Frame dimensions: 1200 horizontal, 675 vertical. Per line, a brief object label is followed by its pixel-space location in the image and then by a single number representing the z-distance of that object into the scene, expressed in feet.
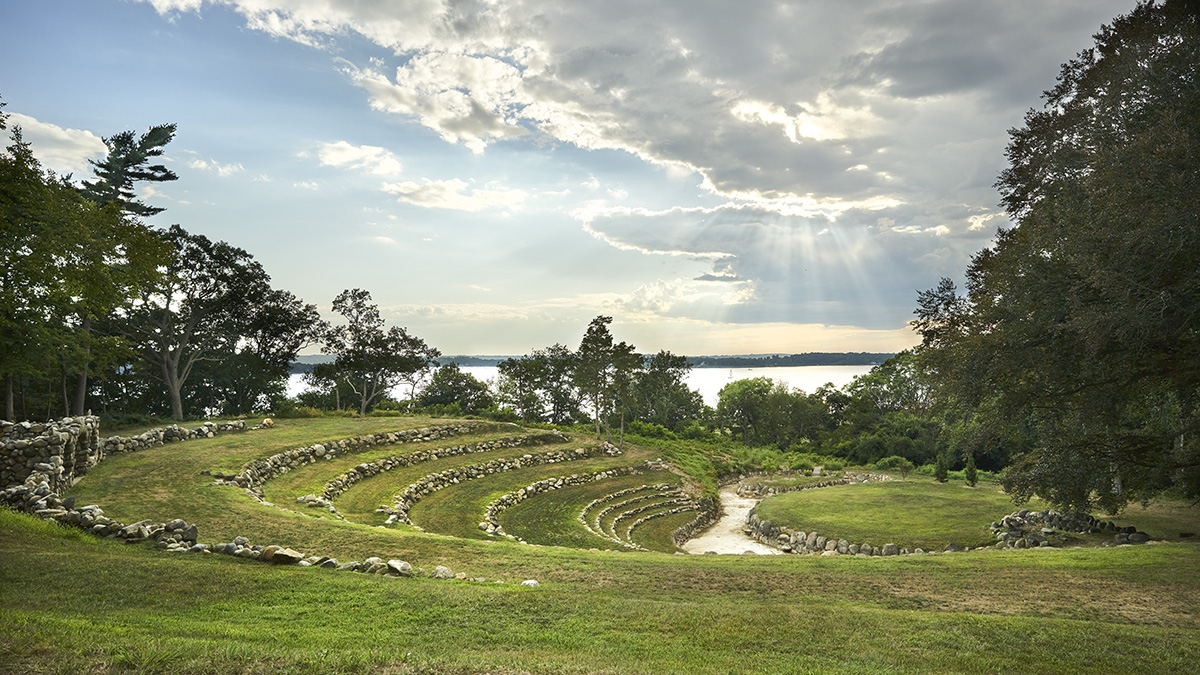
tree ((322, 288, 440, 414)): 148.46
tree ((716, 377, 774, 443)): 225.56
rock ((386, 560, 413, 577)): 33.40
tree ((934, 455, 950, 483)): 96.99
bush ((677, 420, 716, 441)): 179.63
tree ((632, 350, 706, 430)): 209.05
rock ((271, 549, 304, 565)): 34.04
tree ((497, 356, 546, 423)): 167.32
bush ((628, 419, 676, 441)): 163.22
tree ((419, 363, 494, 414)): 175.52
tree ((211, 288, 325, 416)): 140.87
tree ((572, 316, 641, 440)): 122.72
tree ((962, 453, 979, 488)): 92.65
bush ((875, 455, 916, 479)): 132.98
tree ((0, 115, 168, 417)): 50.83
